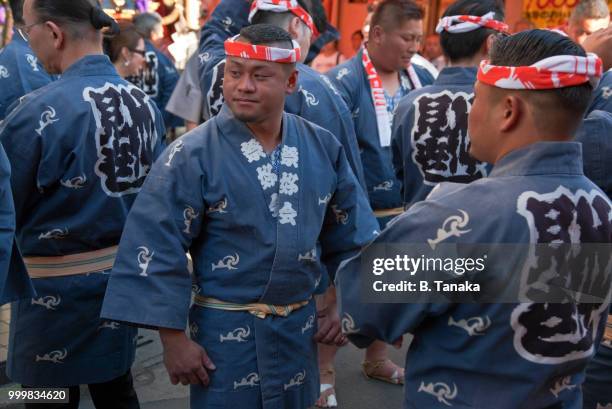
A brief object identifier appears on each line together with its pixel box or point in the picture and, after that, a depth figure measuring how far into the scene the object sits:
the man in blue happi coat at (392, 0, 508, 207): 3.21
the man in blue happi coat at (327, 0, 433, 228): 3.86
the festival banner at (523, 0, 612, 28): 9.02
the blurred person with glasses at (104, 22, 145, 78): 4.97
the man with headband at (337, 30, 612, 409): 1.56
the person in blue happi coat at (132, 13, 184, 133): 6.54
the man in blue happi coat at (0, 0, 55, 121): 3.92
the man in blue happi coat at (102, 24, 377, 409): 2.16
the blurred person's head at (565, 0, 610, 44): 3.72
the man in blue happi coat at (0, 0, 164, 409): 2.64
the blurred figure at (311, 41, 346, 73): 10.16
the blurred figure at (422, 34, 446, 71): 9.57
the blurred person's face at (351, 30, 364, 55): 10.91
